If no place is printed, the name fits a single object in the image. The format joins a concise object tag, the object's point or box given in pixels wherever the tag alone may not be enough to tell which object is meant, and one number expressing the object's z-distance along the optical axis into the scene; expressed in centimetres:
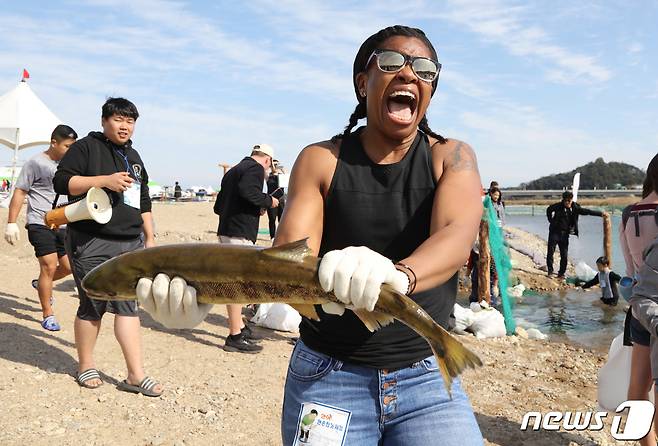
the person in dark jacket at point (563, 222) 1552
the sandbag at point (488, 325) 889
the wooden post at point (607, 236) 1443
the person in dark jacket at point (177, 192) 5312
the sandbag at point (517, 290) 1389
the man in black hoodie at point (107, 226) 502
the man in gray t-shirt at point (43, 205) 690
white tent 1717
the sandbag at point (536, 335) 980
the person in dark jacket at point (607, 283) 1306
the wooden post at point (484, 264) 1062
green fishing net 948
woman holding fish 221
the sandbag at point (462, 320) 891
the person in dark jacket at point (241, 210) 683
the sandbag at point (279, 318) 769
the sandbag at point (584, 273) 1560
